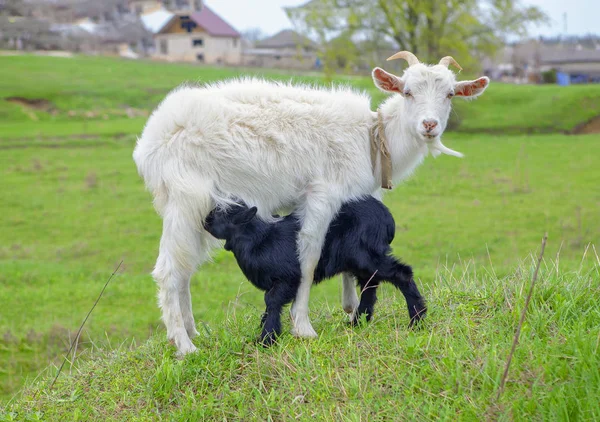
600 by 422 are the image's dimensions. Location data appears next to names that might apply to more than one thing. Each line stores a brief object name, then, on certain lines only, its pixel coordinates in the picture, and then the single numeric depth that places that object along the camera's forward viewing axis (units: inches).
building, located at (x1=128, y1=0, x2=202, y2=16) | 3528.5
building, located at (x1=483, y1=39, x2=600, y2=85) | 2581.2
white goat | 212.7
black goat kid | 209.8
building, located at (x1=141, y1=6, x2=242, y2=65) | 2940.5
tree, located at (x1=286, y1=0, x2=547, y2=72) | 1211.2
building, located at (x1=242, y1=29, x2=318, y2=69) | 1362.7
